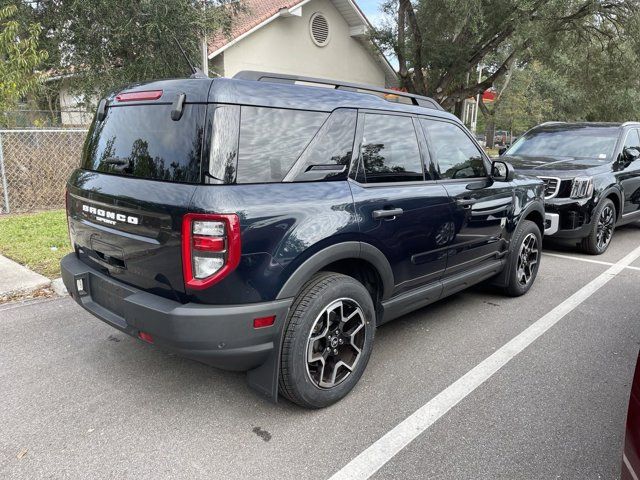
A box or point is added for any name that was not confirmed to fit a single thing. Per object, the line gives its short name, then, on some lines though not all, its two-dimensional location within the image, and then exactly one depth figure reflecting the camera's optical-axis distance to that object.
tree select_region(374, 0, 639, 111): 12.51
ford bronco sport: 2.46
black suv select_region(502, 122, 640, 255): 6.47
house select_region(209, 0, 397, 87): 15.73
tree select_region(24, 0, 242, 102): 9.52
